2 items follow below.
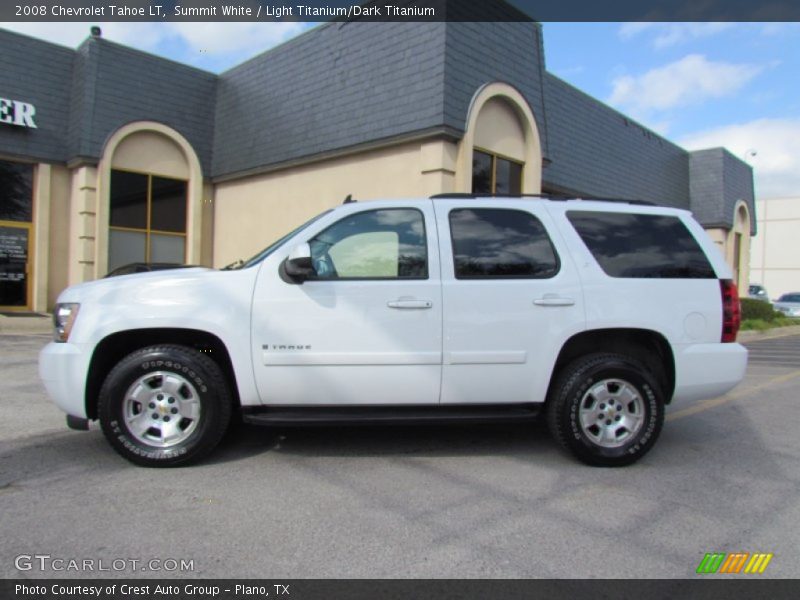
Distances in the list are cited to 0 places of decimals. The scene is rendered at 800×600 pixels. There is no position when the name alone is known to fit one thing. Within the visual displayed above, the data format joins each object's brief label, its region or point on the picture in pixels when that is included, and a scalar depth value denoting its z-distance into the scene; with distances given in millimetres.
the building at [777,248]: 46656
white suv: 4172
